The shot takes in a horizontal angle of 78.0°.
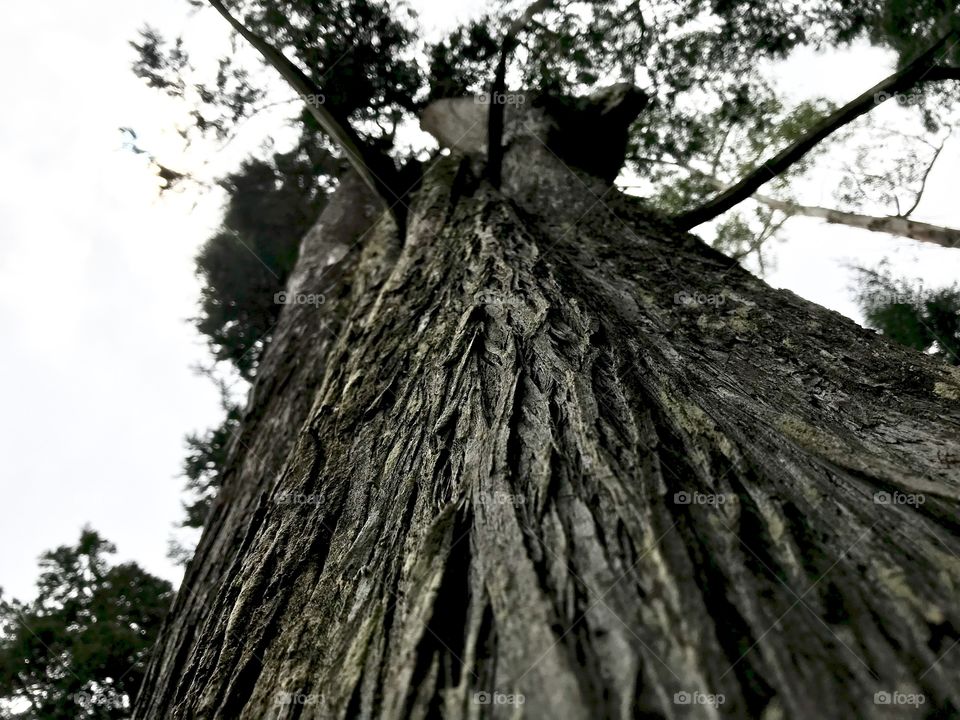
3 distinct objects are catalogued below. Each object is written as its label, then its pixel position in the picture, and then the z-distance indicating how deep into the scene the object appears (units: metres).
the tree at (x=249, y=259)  7.99
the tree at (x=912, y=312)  5.34
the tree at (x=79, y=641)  5.16
